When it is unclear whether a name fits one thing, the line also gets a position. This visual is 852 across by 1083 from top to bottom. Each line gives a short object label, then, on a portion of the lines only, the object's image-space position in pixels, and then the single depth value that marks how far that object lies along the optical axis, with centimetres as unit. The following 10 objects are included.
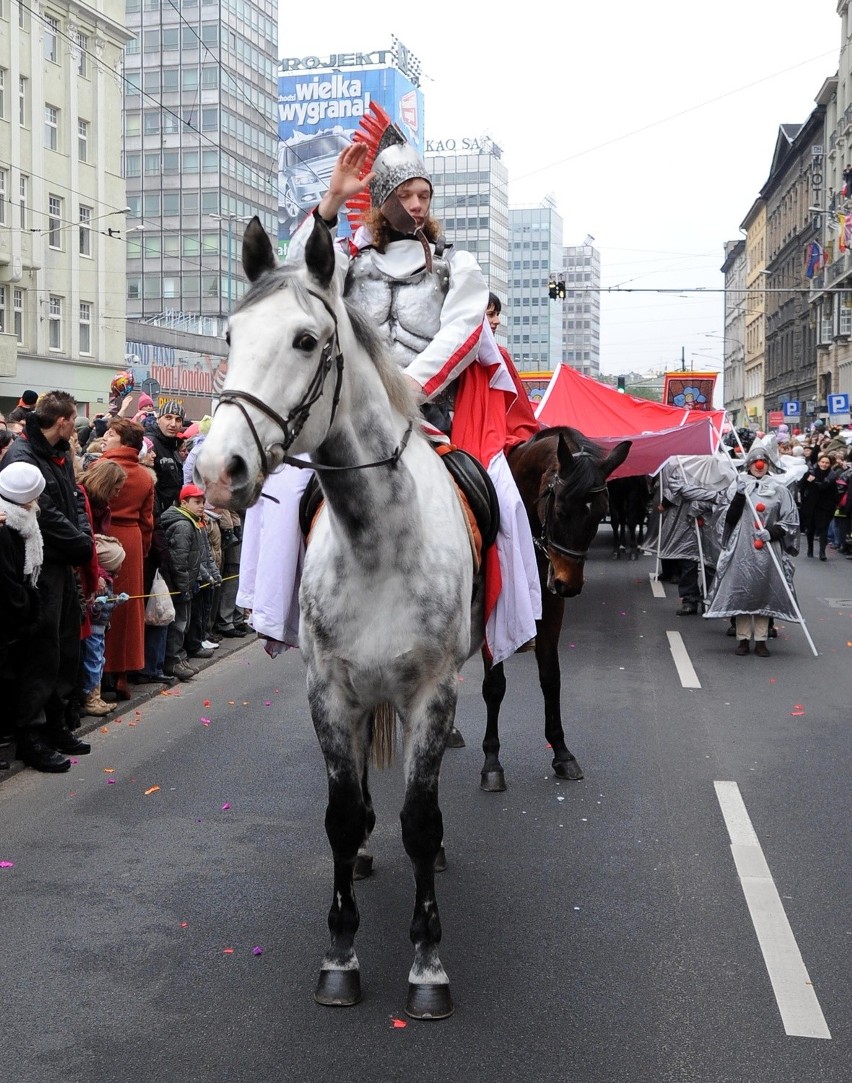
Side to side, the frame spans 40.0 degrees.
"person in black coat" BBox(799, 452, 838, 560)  2239
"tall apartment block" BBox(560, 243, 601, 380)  19541
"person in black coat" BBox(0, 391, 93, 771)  698
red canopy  1446
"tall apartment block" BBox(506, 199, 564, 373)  17025
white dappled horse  382
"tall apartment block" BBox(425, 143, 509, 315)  13838
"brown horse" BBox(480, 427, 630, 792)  687
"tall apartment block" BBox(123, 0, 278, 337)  7700
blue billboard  10806
